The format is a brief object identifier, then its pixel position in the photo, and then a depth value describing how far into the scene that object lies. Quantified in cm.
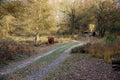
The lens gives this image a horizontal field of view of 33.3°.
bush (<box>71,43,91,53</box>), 1995
